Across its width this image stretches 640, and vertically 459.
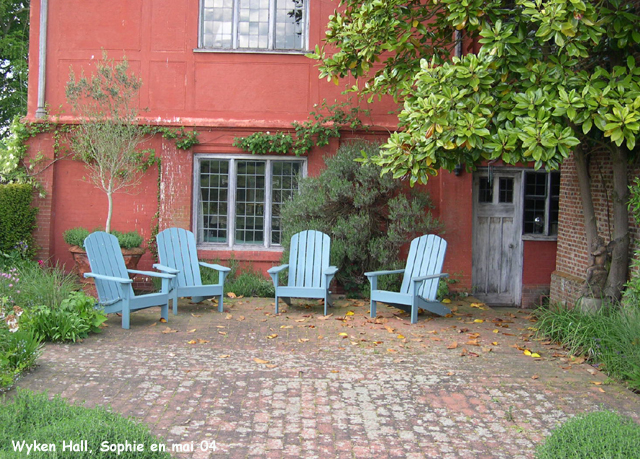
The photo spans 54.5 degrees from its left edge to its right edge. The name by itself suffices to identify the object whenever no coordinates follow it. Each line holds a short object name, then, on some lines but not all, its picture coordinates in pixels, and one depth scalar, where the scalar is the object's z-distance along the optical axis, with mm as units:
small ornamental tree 9102
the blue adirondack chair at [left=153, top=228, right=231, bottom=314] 7934
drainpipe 9844
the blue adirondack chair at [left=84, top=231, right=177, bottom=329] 6840
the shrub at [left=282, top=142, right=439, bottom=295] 9164
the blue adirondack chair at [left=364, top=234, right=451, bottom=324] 7672
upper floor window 10094
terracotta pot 9086
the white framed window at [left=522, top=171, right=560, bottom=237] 10367
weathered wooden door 10312
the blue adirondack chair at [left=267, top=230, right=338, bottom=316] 8320
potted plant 9117
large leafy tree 5637
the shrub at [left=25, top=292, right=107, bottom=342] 6035
